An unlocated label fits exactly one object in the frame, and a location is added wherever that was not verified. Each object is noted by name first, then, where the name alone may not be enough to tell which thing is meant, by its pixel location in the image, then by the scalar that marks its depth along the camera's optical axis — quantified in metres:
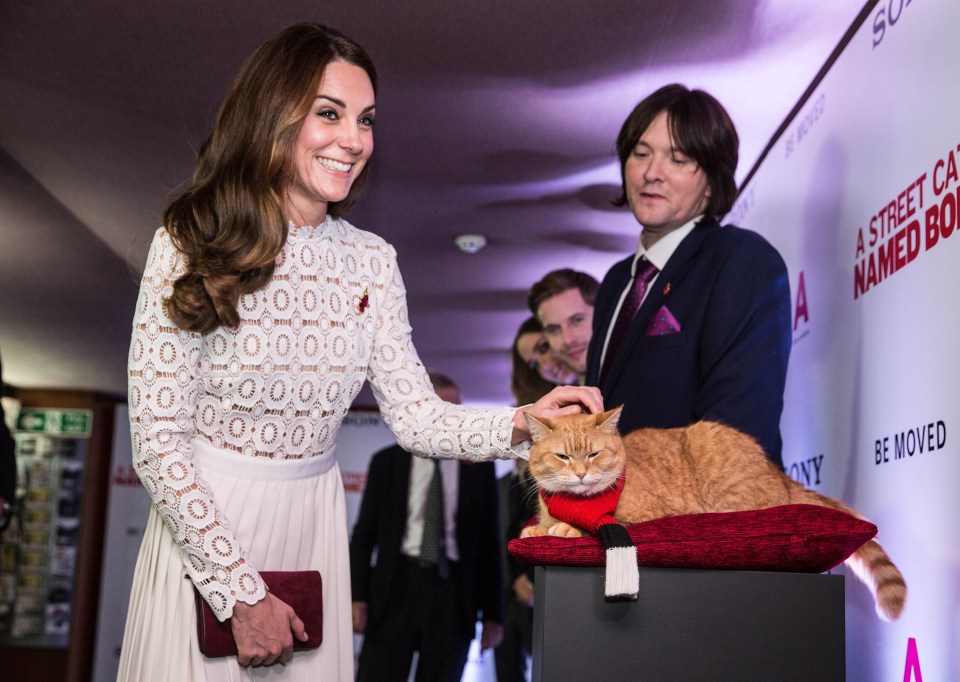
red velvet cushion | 1.46
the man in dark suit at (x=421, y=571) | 4.21
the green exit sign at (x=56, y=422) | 10.65
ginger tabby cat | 1.79
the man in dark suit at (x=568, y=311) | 4.39
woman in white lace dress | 1.54
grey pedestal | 1.45
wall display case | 10.45
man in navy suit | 2.09
